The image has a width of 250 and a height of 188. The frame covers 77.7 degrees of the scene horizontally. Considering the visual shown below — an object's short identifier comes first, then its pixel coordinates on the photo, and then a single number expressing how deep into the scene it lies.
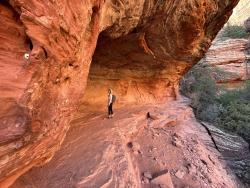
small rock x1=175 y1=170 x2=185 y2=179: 3.59
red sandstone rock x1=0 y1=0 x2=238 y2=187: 1.68
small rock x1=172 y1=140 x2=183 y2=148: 4.54
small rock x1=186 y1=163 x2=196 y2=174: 3.83
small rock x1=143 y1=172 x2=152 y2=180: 3.25
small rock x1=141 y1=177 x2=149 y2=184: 3.16
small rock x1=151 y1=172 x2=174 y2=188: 3.14
